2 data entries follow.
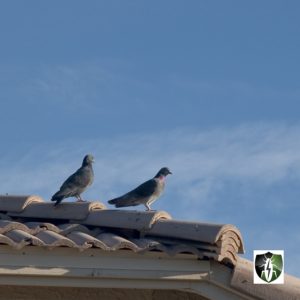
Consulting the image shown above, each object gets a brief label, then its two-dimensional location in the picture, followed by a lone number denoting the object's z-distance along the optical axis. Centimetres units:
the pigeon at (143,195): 1633
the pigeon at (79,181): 1872
